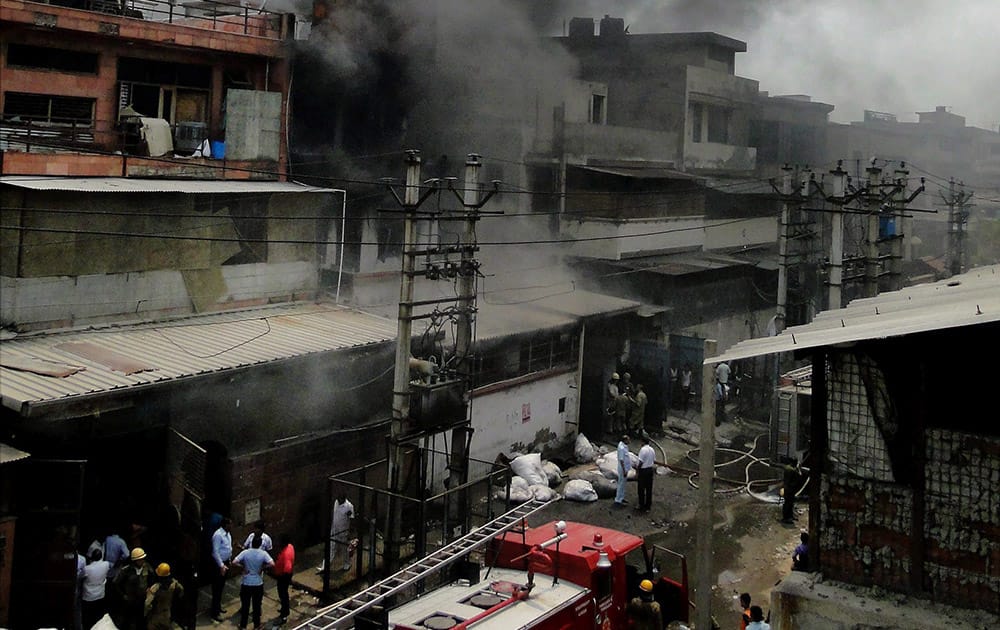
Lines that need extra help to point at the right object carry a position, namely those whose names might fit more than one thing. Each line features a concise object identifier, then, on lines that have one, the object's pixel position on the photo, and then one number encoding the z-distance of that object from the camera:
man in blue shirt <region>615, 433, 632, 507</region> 16.14
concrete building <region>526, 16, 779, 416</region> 25.31
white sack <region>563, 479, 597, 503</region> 16.20
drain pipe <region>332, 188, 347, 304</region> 17.61
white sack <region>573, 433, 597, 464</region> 19.06
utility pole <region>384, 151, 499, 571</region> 11.85
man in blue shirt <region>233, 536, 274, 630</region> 10.86
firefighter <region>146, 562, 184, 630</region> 10.11
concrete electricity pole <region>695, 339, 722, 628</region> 8.80
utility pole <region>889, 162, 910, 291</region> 19.12
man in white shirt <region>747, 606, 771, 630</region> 8.99
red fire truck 7.53
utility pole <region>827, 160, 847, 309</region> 16.98
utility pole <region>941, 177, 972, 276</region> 32.44
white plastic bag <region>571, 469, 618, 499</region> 16.69
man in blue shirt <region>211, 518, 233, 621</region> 11.27
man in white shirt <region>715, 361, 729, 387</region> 23.25
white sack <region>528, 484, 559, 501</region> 15.90
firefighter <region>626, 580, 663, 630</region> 9.23
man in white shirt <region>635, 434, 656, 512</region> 15.83
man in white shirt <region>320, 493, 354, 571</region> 12.78
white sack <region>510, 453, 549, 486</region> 16.31
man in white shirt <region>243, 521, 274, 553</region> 11.06
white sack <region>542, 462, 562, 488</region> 17.25
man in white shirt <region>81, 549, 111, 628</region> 10.34
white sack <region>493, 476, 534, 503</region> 15.67
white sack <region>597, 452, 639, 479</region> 17.25
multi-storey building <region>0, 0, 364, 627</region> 10.78
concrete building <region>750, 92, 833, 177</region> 39.84
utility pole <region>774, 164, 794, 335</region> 18.55
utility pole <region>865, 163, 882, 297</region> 17.73
